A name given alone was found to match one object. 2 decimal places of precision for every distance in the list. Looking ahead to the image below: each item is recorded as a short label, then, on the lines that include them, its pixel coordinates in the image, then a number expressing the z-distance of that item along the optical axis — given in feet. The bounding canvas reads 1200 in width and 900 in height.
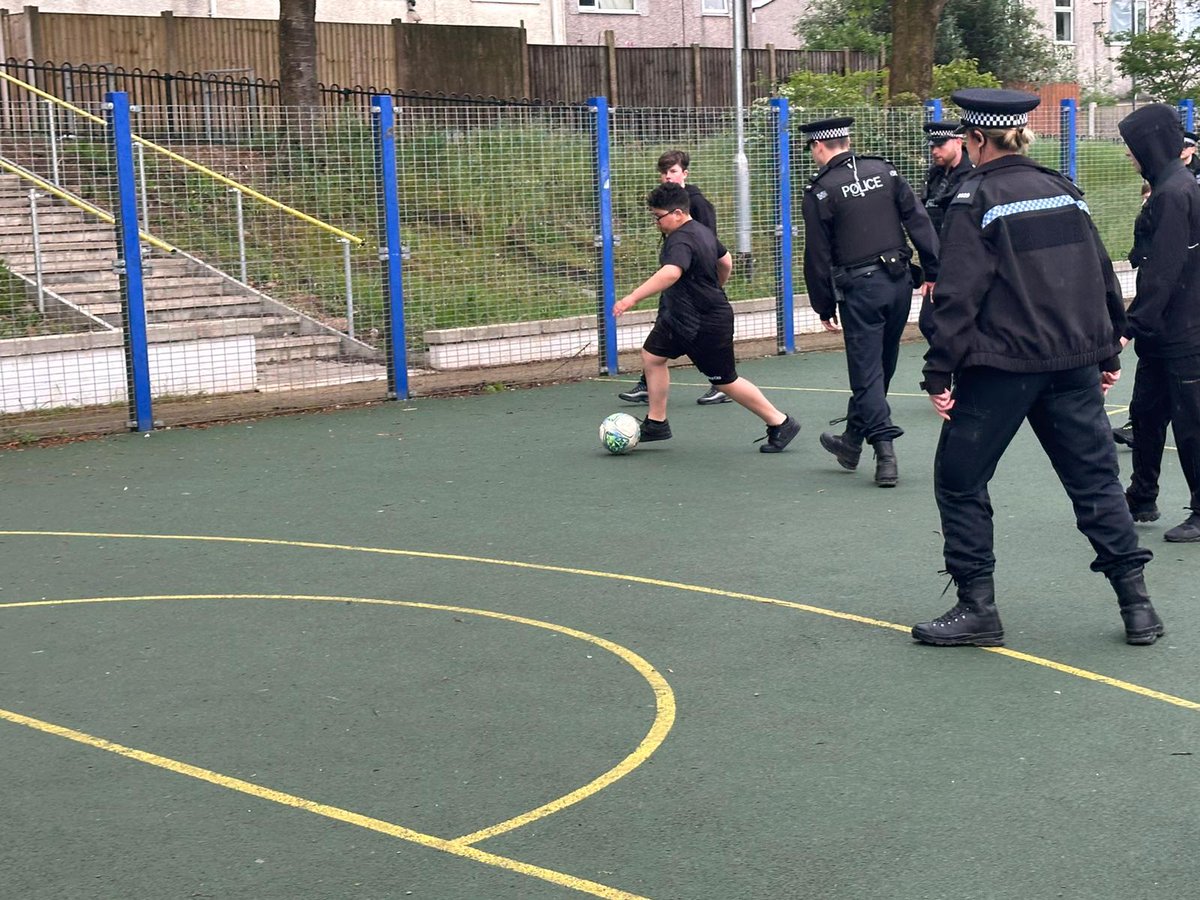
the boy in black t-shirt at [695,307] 34.04
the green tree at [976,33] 113.80
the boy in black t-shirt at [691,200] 39.19
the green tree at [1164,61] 100.83
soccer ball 34.88
